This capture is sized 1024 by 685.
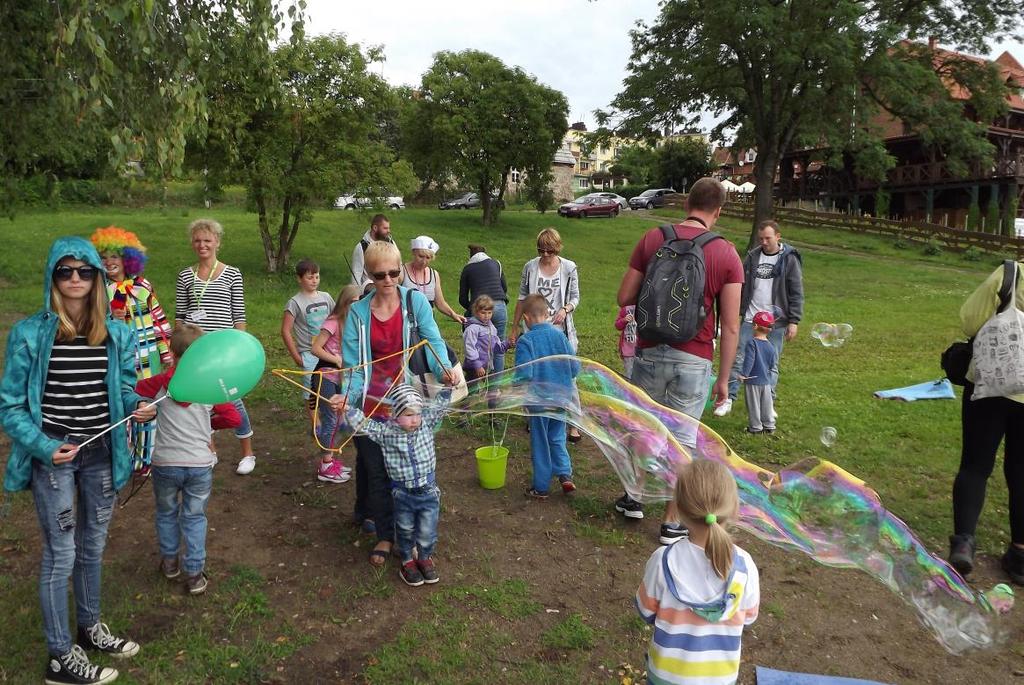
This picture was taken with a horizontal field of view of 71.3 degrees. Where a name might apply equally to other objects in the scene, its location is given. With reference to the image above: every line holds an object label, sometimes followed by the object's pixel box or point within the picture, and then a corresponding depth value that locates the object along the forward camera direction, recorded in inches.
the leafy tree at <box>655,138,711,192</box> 2253.9
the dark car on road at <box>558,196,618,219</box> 1514.5
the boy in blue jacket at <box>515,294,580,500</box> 200.8
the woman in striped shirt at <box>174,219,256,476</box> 215.6
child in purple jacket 273.0
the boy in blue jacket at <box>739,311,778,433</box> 283.4
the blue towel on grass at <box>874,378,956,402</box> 343.0
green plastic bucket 223.3
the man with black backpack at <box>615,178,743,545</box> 168.7
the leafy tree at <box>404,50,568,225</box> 1097.4
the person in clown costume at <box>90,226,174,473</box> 198.7
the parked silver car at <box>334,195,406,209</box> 676.1
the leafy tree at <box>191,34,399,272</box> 598.2
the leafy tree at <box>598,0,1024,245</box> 865.5
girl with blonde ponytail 100.4
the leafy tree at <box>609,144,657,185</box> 2492.6
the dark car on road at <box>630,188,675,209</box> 1817.2
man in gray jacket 290.5
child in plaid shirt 163.2
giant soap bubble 148.5
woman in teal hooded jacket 125.3
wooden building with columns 1348.4
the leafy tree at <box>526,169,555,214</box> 1203.2
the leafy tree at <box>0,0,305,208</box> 177.8
